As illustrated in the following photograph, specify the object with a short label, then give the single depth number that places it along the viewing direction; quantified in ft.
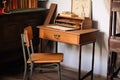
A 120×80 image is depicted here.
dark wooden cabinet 8.77
